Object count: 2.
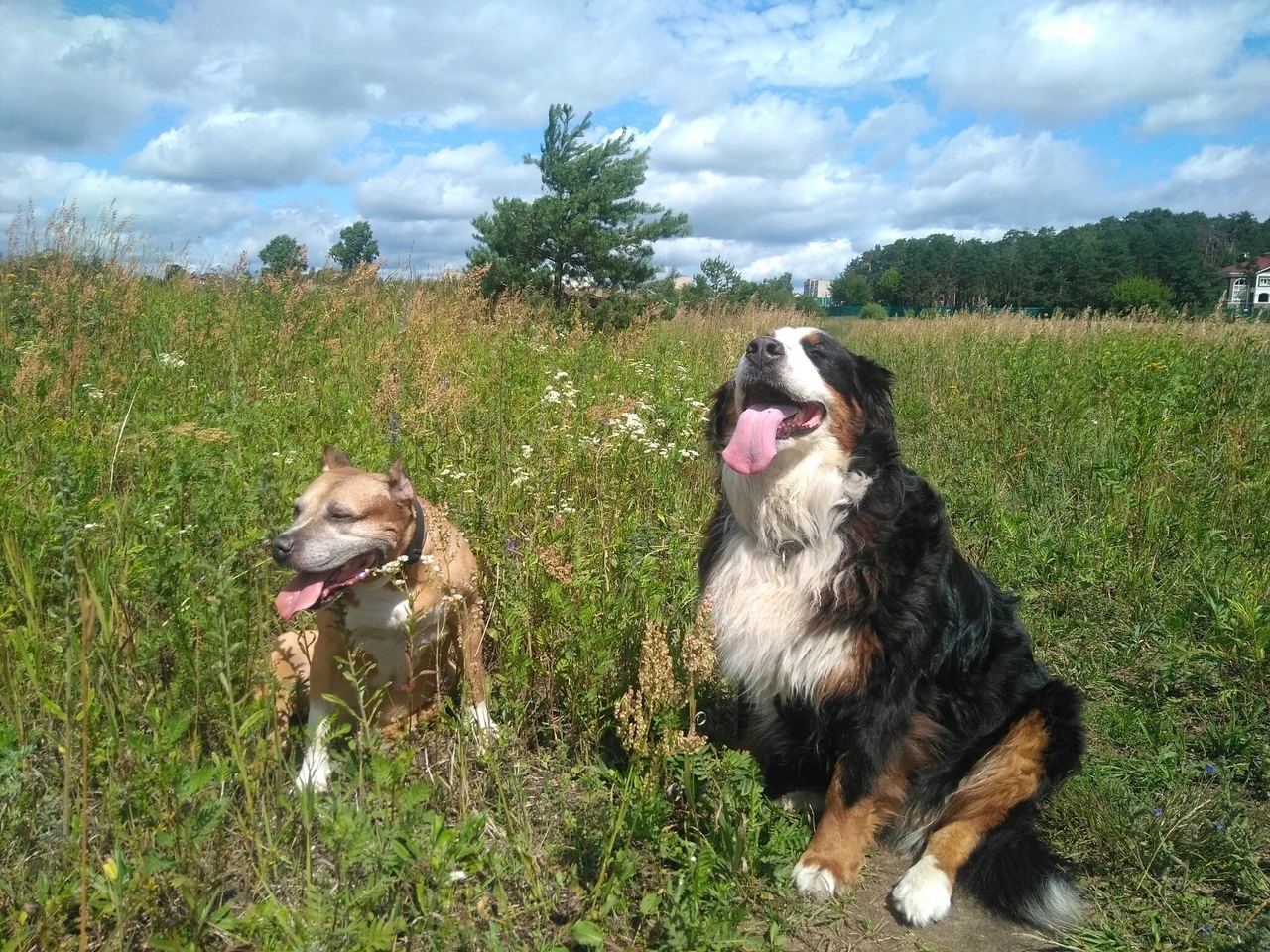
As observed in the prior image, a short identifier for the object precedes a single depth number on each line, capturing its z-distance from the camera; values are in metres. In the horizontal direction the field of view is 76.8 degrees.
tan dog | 2.57
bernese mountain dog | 2.50
